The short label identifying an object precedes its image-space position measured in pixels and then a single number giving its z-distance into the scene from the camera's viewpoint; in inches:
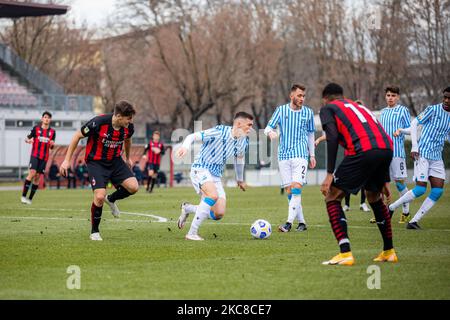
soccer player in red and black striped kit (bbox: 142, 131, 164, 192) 1301.7
